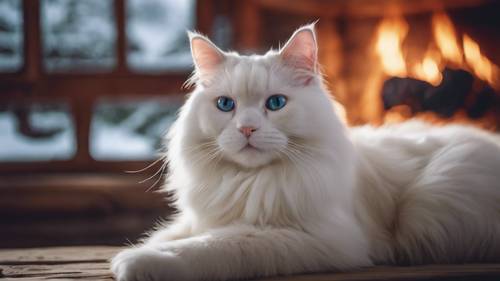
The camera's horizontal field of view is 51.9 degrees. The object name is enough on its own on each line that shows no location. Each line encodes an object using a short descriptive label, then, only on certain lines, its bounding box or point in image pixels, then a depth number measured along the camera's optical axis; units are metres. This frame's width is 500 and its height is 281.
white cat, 1.24
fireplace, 2.88
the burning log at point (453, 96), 2.86
